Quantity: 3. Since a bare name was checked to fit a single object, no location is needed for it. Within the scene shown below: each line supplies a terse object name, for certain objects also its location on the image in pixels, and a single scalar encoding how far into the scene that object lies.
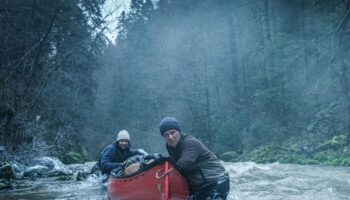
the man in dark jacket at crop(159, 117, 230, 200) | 6.37
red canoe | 6.04
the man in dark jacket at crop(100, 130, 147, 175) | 9.86
